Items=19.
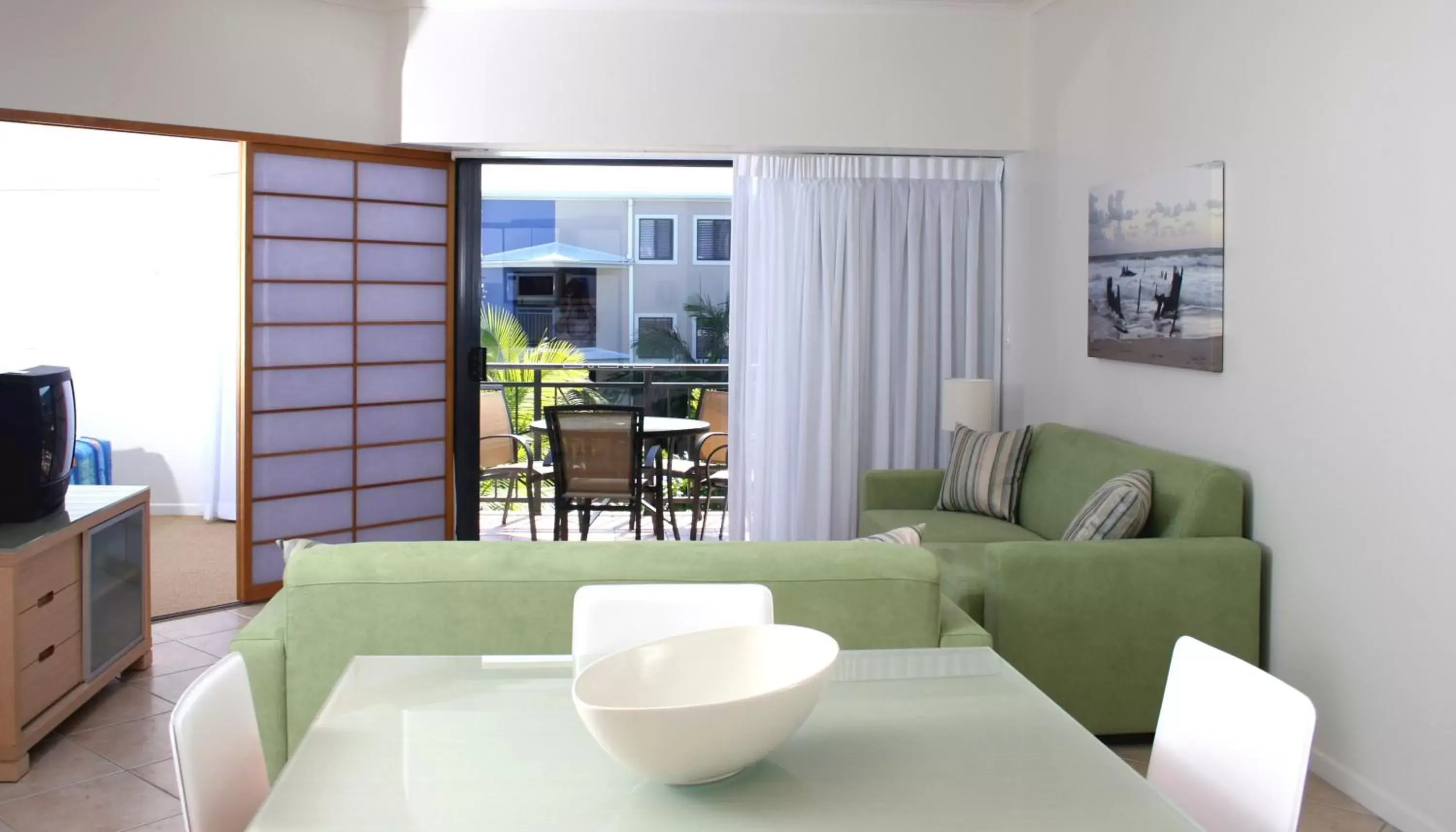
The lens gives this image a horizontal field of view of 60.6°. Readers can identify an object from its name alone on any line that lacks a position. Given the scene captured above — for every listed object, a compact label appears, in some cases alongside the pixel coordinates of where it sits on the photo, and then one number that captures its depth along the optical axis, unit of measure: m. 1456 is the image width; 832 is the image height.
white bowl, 1.46
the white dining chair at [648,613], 2.19
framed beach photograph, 4.02
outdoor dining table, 6.20
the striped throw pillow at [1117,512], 3.80
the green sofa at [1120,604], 3.53
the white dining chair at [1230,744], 1.65
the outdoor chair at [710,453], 6.59
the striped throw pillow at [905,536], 2.96
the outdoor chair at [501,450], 6.45
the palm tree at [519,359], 7.18
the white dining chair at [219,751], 1.58
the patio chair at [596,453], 5.74
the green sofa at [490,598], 2.67
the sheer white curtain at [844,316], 6.11
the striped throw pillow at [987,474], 5.07
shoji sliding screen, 5.53
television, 3.64
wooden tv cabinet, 3.34
